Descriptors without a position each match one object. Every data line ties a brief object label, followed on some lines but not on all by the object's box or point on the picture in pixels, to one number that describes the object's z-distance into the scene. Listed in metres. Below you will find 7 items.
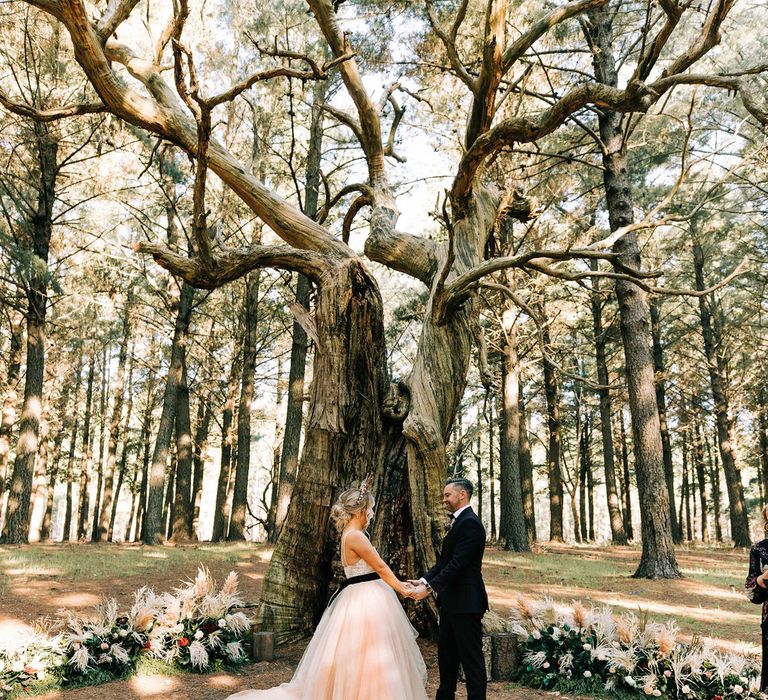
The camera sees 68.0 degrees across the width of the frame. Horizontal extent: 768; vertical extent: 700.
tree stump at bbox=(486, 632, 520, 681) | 5.42
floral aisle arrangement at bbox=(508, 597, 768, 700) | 4.64
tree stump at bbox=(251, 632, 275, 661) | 5.80
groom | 4.14
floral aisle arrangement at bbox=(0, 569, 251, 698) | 4.96
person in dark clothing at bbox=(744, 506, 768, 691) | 4.58
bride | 3.91
